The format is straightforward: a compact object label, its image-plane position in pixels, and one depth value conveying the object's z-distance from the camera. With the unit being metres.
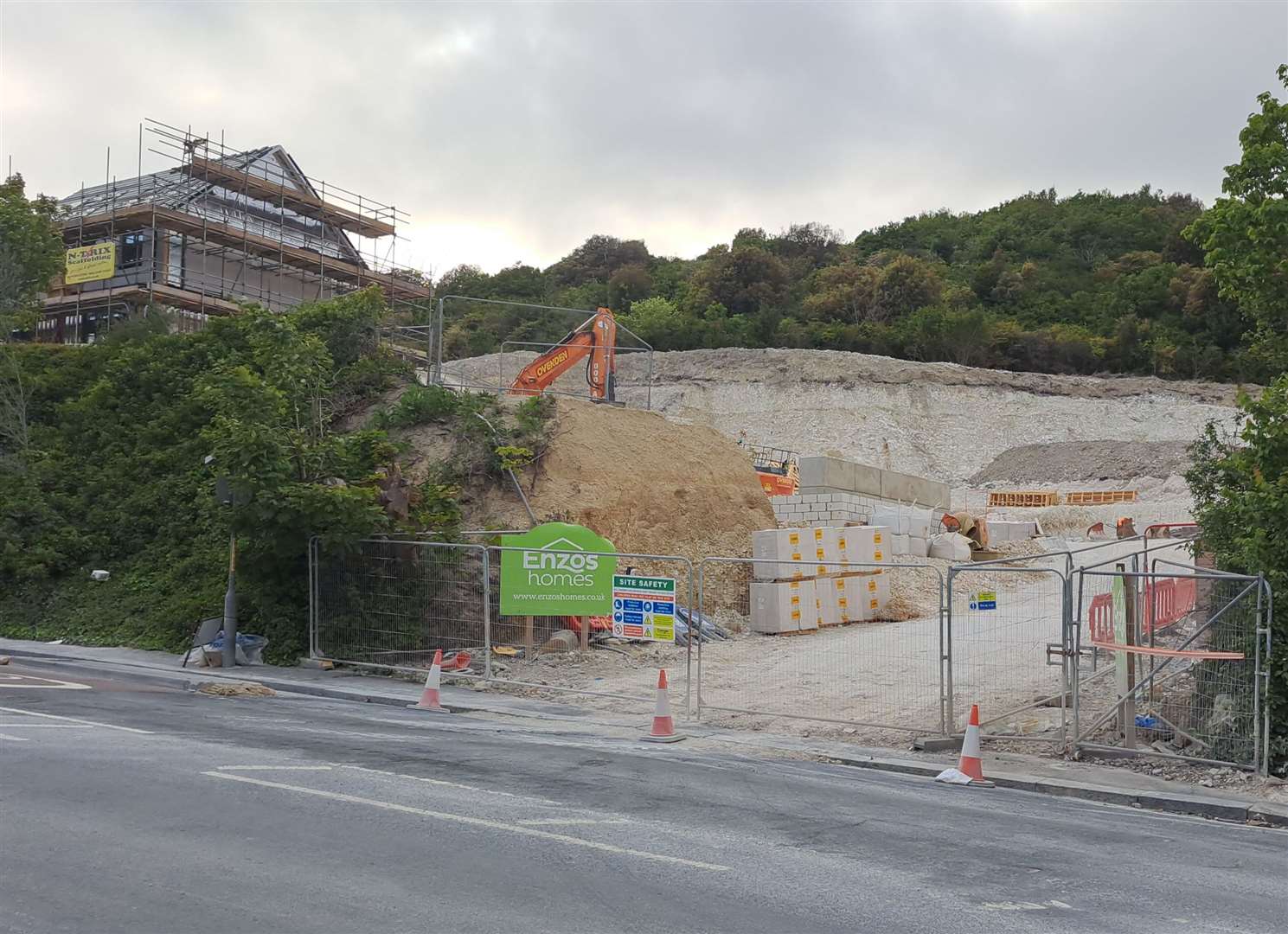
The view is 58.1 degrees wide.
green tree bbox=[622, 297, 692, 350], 84.56
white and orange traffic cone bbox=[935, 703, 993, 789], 11.33
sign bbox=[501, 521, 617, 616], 17.06
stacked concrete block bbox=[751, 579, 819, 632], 20.86
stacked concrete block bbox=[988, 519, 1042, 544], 33.88
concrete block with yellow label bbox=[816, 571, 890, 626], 21.67
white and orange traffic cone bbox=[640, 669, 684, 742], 13.20
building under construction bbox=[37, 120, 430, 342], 40.00
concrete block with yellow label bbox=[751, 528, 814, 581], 21.58
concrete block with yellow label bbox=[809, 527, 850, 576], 22.17
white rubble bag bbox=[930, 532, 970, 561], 27.98
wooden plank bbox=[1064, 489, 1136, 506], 49.38
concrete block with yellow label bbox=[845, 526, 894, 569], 22.53
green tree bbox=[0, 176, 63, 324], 34.22
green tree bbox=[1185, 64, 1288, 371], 15.69
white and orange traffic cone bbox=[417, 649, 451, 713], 15.28
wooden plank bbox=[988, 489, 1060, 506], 49.75
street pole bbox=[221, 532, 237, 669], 18.72
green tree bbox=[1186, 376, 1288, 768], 11.41
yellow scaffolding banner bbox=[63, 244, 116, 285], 39.97
